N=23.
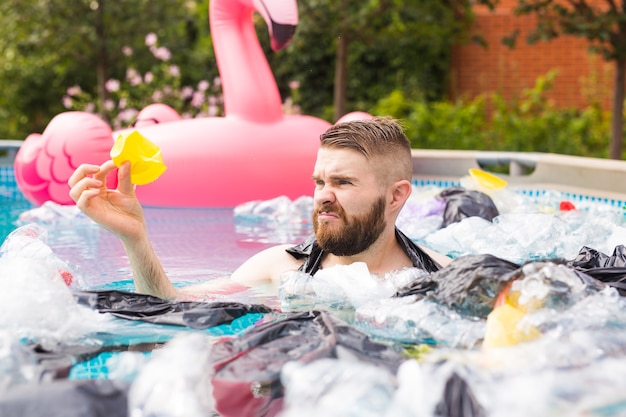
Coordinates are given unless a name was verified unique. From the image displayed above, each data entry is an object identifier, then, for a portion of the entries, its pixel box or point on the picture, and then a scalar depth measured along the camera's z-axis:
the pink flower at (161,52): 9.02
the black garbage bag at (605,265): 2.39
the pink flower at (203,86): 9.45
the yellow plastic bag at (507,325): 1.87
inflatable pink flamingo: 5.28
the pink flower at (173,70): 9.12
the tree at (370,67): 10.67
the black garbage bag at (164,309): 2.26
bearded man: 2.44
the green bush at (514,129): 8.86
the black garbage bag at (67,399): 1.50
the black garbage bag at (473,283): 2.01
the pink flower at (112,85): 9.01
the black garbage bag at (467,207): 4.51
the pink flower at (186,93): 9.57
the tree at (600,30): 6.93
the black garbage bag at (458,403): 1.50
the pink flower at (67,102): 9.26
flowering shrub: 9.17
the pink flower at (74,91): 9.20
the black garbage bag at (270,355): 1.76
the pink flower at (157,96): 9.55
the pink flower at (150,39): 8.60
